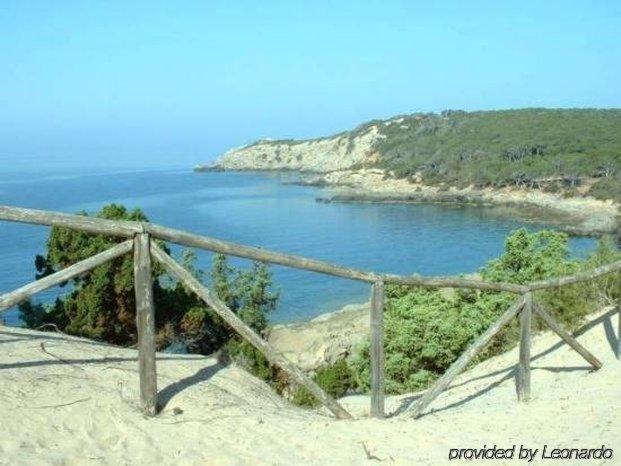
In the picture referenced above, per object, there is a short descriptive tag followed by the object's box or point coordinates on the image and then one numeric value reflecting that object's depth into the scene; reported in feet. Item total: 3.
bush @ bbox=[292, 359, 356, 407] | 52.95
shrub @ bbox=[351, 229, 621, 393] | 46.03
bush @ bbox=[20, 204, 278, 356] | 47.65
